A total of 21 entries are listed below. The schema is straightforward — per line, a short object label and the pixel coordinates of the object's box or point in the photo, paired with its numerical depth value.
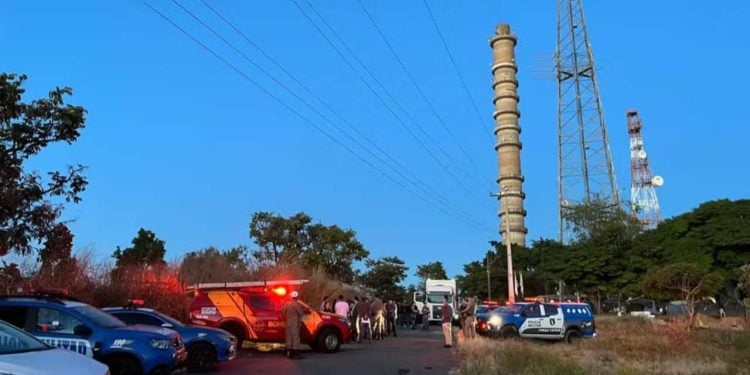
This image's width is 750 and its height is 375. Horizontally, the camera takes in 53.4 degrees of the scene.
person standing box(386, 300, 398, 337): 32.91
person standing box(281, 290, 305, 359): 19.52
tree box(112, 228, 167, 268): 55.94
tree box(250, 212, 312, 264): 62.62
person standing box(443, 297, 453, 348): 24.92
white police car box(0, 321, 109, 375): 7.08
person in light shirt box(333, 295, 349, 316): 27.91
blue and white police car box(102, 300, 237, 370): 16.19
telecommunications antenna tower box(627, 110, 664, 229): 105.44
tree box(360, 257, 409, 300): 84.88
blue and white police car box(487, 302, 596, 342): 27.50
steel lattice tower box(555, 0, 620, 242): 92.44
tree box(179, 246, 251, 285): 31.51
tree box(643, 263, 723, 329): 38.59
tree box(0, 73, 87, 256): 15.23
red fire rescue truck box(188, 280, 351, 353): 21.38
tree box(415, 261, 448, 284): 120.62
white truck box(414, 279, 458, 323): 51.12
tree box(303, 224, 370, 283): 61.30
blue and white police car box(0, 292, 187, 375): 12.06
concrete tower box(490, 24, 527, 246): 103.69
